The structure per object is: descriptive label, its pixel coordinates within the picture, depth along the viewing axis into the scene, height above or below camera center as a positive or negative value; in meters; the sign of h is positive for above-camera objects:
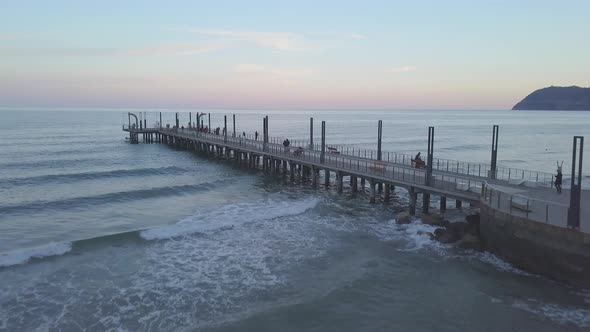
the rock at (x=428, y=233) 18.90 -5.25
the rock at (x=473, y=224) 18.27 -4.63
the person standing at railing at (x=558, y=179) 18.20 -2.78
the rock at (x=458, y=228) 18.39 -4.82
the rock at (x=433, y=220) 20.75 -5.03
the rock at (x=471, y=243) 17.38 -5.05
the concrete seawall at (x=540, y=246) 13.66 -4.41
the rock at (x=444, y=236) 18.31 -5.09
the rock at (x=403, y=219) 21.45 -5.13
